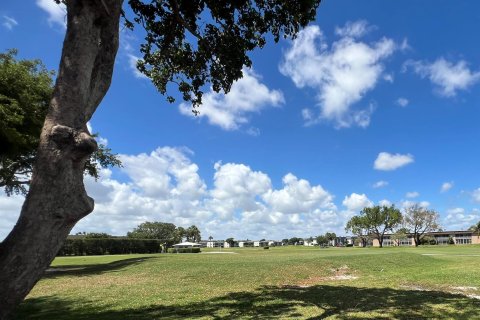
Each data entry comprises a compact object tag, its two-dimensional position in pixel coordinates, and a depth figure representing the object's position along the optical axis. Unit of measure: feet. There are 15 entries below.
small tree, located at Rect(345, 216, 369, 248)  376.89
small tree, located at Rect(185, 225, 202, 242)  495.00
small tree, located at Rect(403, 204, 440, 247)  338.75
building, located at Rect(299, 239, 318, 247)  598.88
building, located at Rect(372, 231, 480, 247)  409.28
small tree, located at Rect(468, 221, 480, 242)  361.18
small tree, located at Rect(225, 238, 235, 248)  547.90
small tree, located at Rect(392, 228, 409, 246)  364.79
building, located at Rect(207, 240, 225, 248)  574.35
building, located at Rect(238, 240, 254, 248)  587.68
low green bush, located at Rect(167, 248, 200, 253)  227.16
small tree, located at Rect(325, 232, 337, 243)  549.95
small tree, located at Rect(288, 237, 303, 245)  617.37
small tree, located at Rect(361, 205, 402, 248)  356.59
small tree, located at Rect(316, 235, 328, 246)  541.34
